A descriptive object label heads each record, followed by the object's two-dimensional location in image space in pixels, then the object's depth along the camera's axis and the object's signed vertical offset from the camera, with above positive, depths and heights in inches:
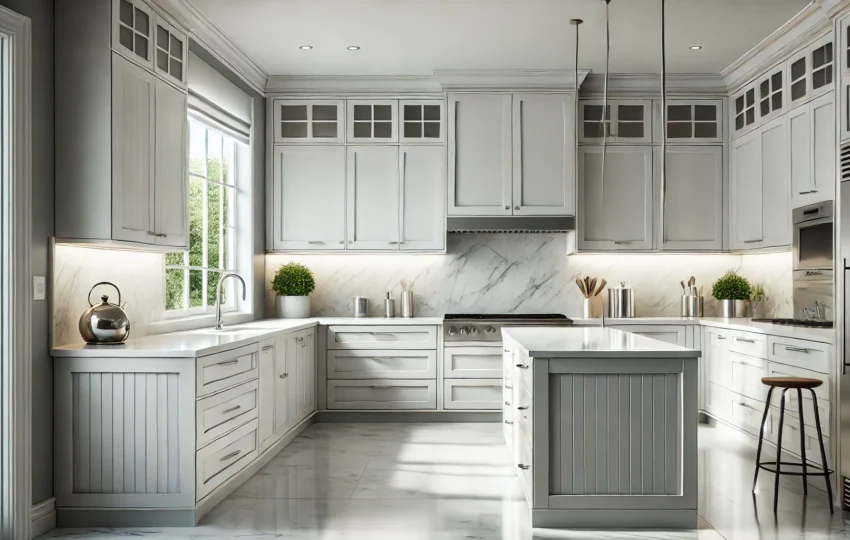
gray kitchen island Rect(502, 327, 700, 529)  131.9 -28.6
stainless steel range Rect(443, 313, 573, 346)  229.1 -15.6
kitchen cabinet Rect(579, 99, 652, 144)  240.4 +50.4
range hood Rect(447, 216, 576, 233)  235.3 +17.0
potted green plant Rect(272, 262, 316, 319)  244.5 -4.6
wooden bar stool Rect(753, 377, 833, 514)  149.0 -23.0
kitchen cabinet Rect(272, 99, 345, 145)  244.2 +51.1
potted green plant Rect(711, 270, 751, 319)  235.8 -5.6
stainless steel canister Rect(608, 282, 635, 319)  244.1 -8.5
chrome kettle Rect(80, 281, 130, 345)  140.9 -9.2
